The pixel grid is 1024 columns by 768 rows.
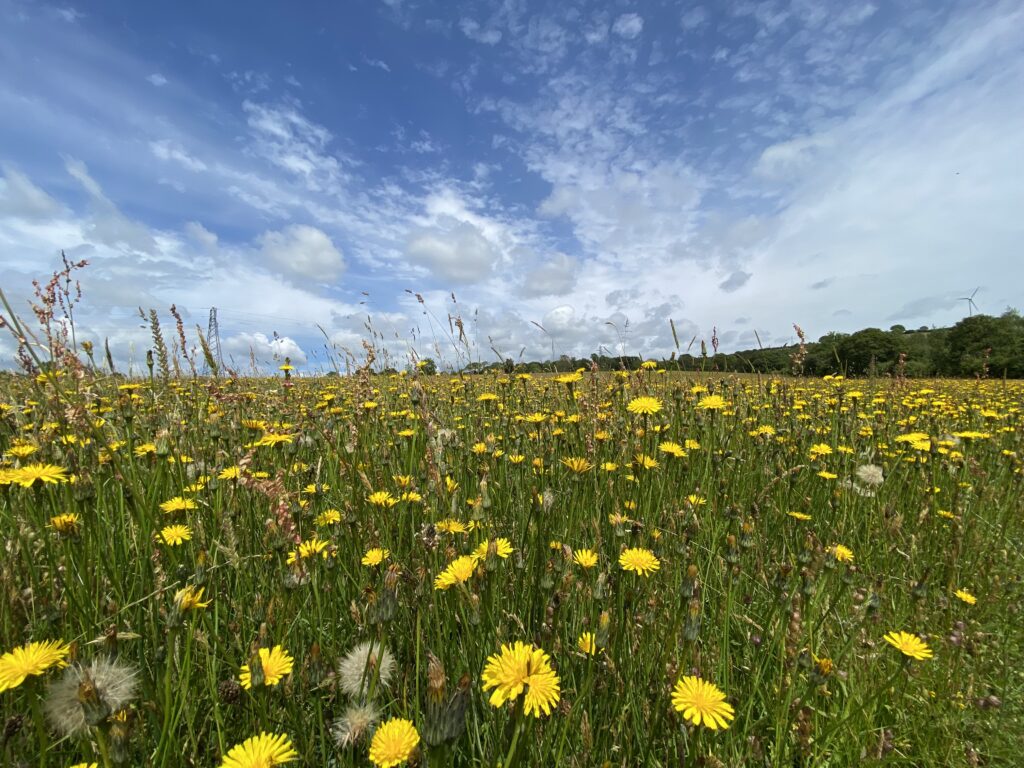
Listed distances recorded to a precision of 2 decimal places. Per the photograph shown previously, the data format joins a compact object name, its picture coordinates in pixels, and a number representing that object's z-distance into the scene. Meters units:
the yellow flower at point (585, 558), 0.41
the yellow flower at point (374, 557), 0.42
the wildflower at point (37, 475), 0.39
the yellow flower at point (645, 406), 0.66
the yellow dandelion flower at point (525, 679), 0.27
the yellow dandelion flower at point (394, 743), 0.27
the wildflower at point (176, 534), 0.42
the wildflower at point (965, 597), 0.51
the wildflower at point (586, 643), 0.35
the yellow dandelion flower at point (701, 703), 0.29
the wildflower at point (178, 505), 0.47
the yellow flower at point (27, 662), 0.26
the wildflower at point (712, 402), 0.66
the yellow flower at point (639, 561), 0.40
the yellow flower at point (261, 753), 0.26
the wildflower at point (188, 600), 0.30
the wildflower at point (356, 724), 0.28
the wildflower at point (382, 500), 0.50
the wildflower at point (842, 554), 0.52
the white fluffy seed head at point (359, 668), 0.32
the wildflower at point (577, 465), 0.53
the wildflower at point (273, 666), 0.31
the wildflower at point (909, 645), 0.36
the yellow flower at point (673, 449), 0.64
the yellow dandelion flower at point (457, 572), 0.36
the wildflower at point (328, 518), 0.54
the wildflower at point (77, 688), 0.27
